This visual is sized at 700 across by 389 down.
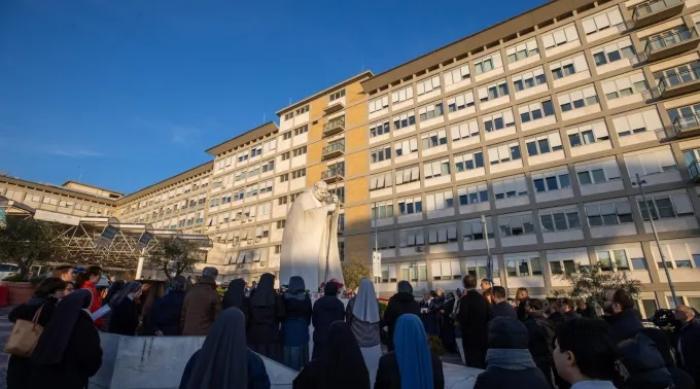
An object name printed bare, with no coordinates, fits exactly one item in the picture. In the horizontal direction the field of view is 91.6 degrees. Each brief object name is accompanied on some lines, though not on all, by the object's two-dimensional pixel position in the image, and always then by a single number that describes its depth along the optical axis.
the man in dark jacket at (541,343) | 5.04
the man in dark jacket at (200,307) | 5.26
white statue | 9.84
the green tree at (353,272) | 28.31
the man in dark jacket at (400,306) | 5.15
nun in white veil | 5.18
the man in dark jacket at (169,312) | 5.92
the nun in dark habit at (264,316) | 5.71
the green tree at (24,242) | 25.00
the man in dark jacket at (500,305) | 5.48
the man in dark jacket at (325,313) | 5.43
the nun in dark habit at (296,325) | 5.63
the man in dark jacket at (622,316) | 4.43
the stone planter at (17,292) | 18.23
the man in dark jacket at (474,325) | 5.58
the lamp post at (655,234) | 19.95
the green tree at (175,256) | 34.66
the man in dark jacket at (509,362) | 2.09
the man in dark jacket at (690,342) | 4.23
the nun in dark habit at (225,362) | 2.23
